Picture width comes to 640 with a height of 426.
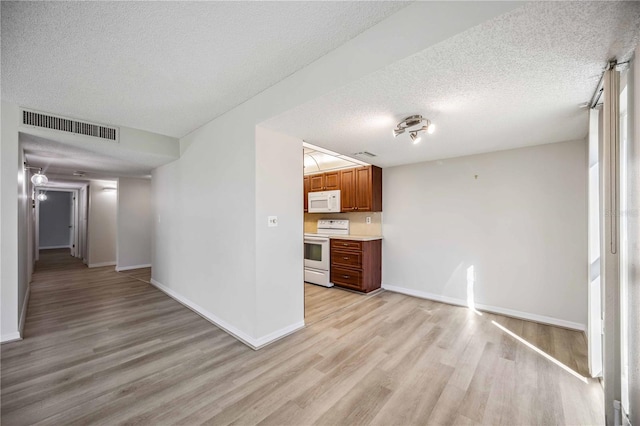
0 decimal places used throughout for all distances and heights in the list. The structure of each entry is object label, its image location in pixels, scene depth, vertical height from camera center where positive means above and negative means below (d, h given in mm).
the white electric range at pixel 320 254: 4766 -787
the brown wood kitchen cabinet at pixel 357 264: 4309 -893
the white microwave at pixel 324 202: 4930 +246
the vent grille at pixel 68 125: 2805 +1064
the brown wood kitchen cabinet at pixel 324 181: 5030 +669
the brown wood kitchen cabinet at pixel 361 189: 4492 +453
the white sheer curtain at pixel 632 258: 1275 -245
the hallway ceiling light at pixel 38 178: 4453 +626
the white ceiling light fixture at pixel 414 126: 2363 +845
